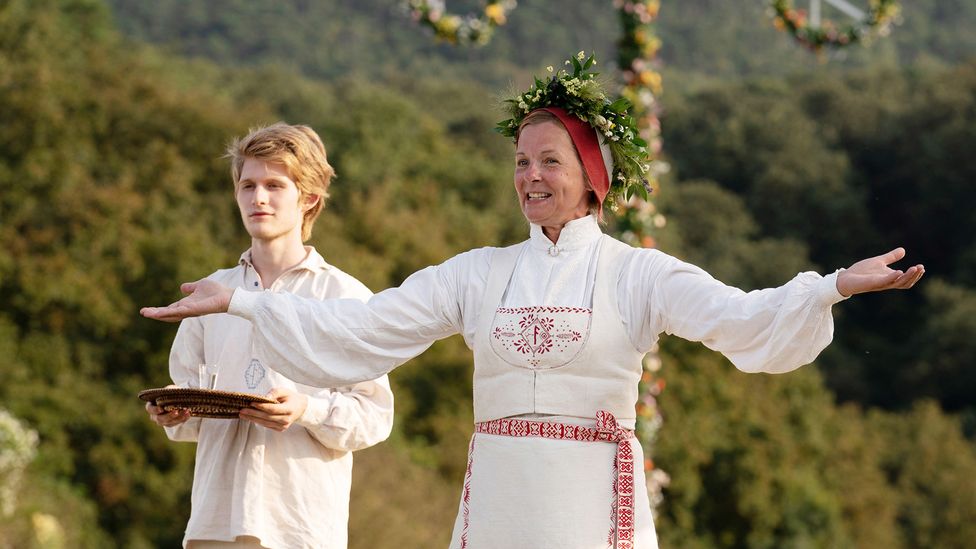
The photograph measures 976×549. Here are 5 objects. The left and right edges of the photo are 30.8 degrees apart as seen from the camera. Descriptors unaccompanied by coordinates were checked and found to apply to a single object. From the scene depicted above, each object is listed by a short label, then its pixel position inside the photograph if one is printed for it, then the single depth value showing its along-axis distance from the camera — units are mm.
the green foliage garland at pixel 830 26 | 12000
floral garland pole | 9969
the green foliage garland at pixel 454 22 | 11500
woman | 4977
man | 5844
